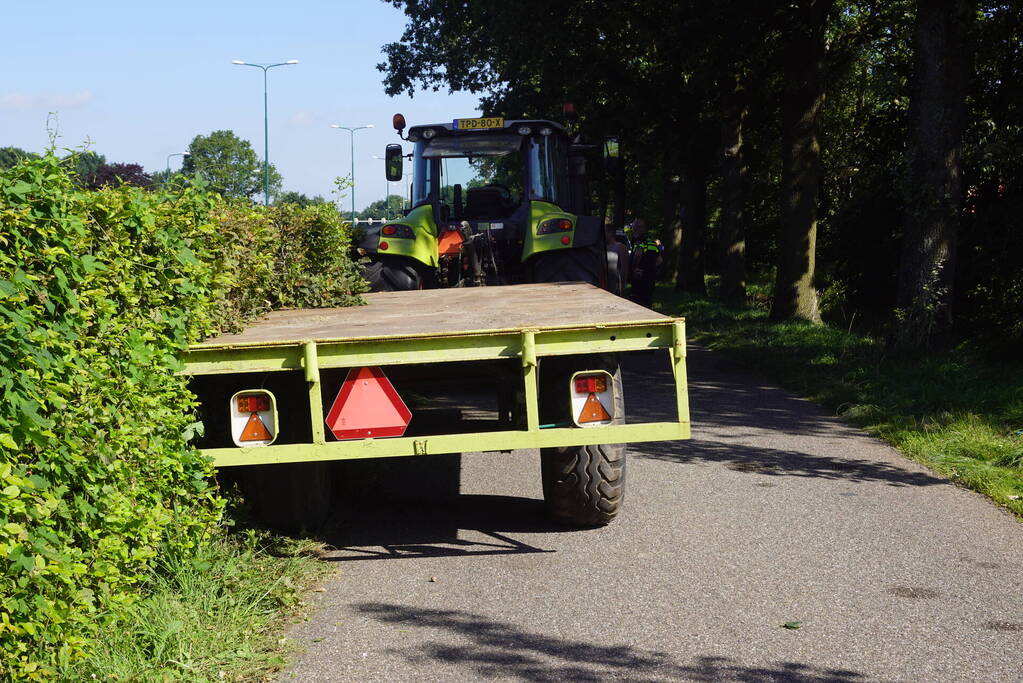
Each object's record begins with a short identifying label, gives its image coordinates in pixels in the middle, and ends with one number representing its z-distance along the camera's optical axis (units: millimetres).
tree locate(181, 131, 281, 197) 121856
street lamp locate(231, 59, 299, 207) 60572
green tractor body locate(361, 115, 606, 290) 11781
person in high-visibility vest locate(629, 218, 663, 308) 18188
